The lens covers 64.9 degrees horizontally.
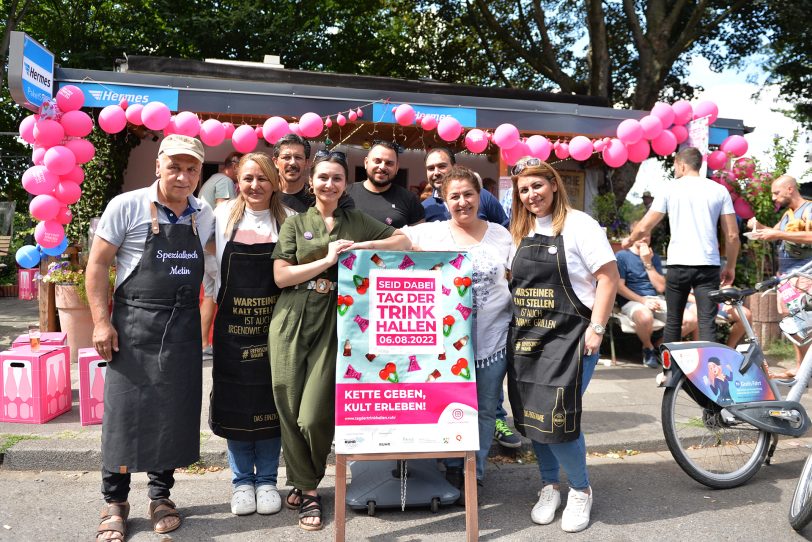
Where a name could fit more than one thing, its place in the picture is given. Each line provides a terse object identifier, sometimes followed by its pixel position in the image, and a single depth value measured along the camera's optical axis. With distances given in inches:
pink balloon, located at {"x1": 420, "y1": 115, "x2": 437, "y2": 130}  322.0
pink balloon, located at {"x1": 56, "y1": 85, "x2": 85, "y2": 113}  262.7
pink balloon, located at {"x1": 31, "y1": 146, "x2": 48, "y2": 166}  255.1
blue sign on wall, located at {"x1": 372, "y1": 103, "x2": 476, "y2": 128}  334.3
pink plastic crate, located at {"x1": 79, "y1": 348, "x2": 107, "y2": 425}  178.9
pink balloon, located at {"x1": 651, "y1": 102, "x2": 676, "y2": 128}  309.4
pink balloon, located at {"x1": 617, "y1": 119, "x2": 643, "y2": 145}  299.4
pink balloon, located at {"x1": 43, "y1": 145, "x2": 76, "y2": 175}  246.7
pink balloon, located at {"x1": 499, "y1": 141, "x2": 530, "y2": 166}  295.2
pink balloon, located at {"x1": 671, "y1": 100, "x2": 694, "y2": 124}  315.9
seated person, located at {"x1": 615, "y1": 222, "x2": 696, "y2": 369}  268.4
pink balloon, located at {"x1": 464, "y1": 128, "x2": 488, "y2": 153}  307.1
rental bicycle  150.0
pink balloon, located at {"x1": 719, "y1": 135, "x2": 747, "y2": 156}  345.7
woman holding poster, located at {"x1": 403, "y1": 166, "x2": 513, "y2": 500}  133.6
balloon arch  251.3
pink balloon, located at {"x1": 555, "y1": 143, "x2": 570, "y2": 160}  338.6
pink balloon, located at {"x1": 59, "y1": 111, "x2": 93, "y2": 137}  259.1
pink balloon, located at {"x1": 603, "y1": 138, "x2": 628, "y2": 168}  304.3
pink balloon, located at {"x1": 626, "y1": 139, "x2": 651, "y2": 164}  311.3
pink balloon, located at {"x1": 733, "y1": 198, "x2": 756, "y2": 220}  339.6
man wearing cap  122.0
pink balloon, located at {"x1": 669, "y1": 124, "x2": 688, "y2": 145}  321.4
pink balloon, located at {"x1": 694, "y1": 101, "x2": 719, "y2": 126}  312.2
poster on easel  122.0
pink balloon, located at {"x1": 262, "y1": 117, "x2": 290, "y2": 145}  282.7
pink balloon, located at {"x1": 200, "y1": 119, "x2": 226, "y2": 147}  284.2
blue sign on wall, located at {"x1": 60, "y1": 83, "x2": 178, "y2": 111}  290.5
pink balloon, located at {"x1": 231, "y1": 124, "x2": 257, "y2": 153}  291.7
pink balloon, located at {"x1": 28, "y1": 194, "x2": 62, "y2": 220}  247.0
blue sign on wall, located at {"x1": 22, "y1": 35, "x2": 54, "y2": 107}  240.1
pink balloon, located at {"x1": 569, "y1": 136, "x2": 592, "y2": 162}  307.1
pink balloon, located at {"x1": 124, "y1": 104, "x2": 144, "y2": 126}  278.2
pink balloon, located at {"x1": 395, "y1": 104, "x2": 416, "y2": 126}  313.9
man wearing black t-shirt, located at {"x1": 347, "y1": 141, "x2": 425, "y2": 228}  162.2
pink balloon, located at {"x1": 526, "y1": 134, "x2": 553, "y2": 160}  294.0
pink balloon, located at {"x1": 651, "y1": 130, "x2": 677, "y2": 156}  308.0
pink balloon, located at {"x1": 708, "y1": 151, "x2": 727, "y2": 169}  350.3
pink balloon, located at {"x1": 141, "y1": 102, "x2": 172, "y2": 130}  267.1
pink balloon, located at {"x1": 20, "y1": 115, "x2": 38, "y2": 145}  252.8
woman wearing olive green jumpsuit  125.3
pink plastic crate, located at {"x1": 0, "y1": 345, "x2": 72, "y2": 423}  182.4
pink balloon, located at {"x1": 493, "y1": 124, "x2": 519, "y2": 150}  284.8
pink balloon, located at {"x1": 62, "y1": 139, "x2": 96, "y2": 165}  259.3
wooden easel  117.6
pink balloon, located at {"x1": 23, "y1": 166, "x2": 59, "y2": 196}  249.4
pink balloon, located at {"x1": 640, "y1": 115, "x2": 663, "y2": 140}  302.7
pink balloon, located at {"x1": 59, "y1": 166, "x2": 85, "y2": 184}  257.9
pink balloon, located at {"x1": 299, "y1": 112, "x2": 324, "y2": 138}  298.7
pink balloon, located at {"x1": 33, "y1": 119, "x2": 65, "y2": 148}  250.5
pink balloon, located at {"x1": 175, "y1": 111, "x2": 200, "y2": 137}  274.1
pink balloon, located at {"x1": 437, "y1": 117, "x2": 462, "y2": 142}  309.9
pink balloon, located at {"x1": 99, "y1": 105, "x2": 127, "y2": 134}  272.5
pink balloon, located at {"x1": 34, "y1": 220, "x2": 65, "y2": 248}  250.5
